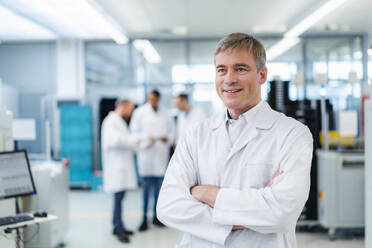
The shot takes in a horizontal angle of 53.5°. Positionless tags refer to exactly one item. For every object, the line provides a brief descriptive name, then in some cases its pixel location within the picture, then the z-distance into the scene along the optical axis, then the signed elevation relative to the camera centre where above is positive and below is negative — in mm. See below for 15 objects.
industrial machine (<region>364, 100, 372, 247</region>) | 2537 -390
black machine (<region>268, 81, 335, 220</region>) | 4051 -24
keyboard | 2307 -635
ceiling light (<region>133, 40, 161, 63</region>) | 7736 +1441
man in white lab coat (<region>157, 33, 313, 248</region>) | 1224 -204
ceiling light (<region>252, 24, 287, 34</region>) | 6699 +1609
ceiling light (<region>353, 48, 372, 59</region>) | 6280 +1051
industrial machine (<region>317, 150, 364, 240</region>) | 3863 -813
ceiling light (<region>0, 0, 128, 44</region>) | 5144 +1651
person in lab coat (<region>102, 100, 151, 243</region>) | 3914 -436
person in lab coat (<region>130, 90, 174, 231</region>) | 4461 -328
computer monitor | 2355 -355
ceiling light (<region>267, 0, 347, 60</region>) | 4957 +1474
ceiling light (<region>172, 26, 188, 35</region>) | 6898 +1668
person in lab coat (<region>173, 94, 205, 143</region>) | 4816 +43
